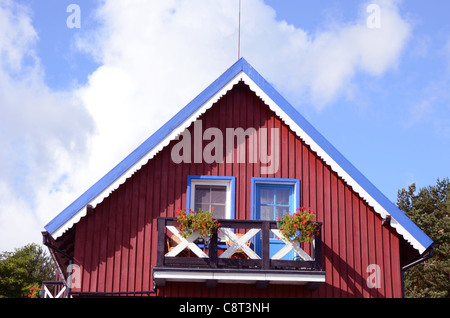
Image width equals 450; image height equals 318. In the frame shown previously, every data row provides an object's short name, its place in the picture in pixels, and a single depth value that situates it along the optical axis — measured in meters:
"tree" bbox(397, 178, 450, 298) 44.78
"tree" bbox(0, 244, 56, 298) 49.69
